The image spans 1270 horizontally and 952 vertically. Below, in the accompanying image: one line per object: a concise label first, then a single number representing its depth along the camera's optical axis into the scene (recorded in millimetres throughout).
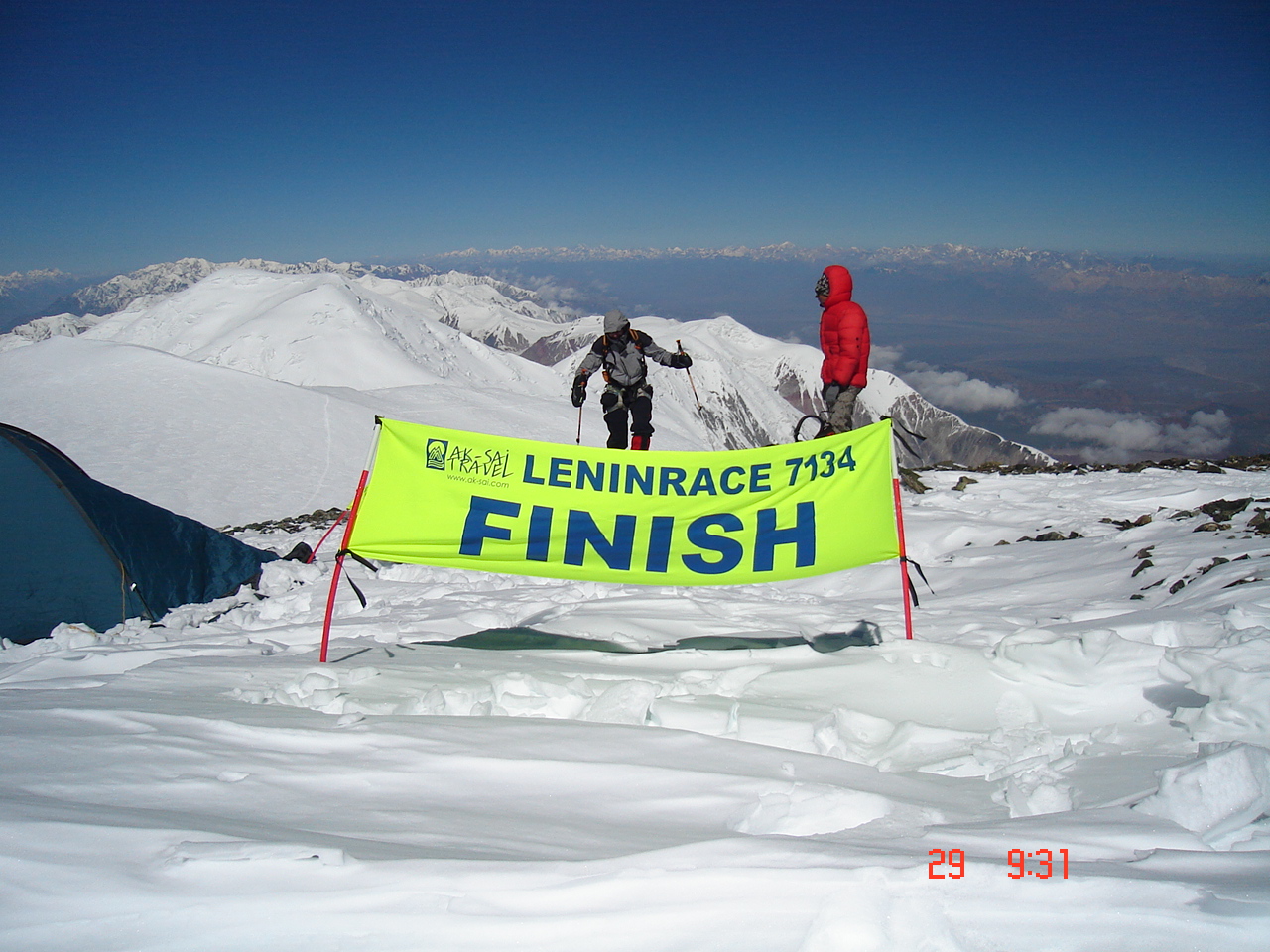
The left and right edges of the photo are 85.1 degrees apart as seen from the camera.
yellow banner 5344
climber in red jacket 9000
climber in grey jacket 10258
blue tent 6547
